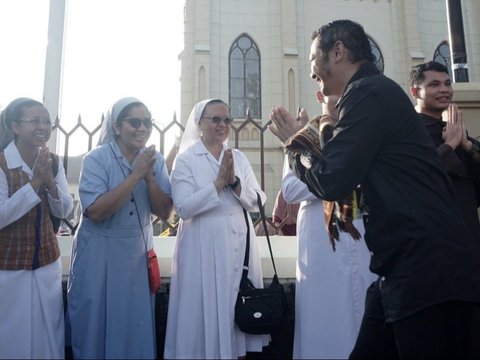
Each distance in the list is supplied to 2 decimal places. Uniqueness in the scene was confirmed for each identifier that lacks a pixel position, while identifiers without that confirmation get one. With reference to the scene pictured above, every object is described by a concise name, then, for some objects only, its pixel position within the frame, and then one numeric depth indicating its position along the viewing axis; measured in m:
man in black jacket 1.56
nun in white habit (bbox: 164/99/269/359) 2.79
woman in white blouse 2.70
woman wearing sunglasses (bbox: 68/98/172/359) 2.72
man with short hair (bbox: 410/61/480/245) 2.67
